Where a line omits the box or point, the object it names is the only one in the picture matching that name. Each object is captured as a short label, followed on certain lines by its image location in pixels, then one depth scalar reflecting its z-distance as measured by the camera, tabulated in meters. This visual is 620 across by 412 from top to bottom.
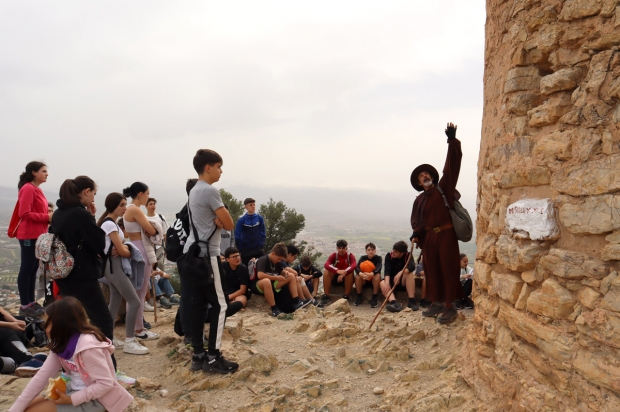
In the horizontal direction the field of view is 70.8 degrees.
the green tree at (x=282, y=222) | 20.27
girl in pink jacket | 3.02
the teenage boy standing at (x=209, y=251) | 4.27
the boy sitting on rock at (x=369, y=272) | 8.21
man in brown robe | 5.21
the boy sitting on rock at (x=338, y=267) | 8.55
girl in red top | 5.55
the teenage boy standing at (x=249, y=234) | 8.90
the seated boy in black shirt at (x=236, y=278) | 7.41
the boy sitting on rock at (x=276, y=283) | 7.41
